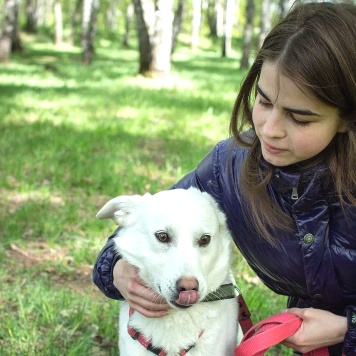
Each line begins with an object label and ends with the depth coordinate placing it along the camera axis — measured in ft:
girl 6.98
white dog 7.52
